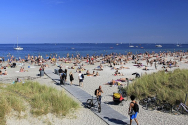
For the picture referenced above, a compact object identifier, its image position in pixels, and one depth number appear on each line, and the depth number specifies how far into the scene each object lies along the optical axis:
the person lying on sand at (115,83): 14.52
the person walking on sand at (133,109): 6.88
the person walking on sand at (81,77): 13.89
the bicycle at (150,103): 9.47
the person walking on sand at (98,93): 9.03
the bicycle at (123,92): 11.23
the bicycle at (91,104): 9.19
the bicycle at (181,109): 8.73
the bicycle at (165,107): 9.02
